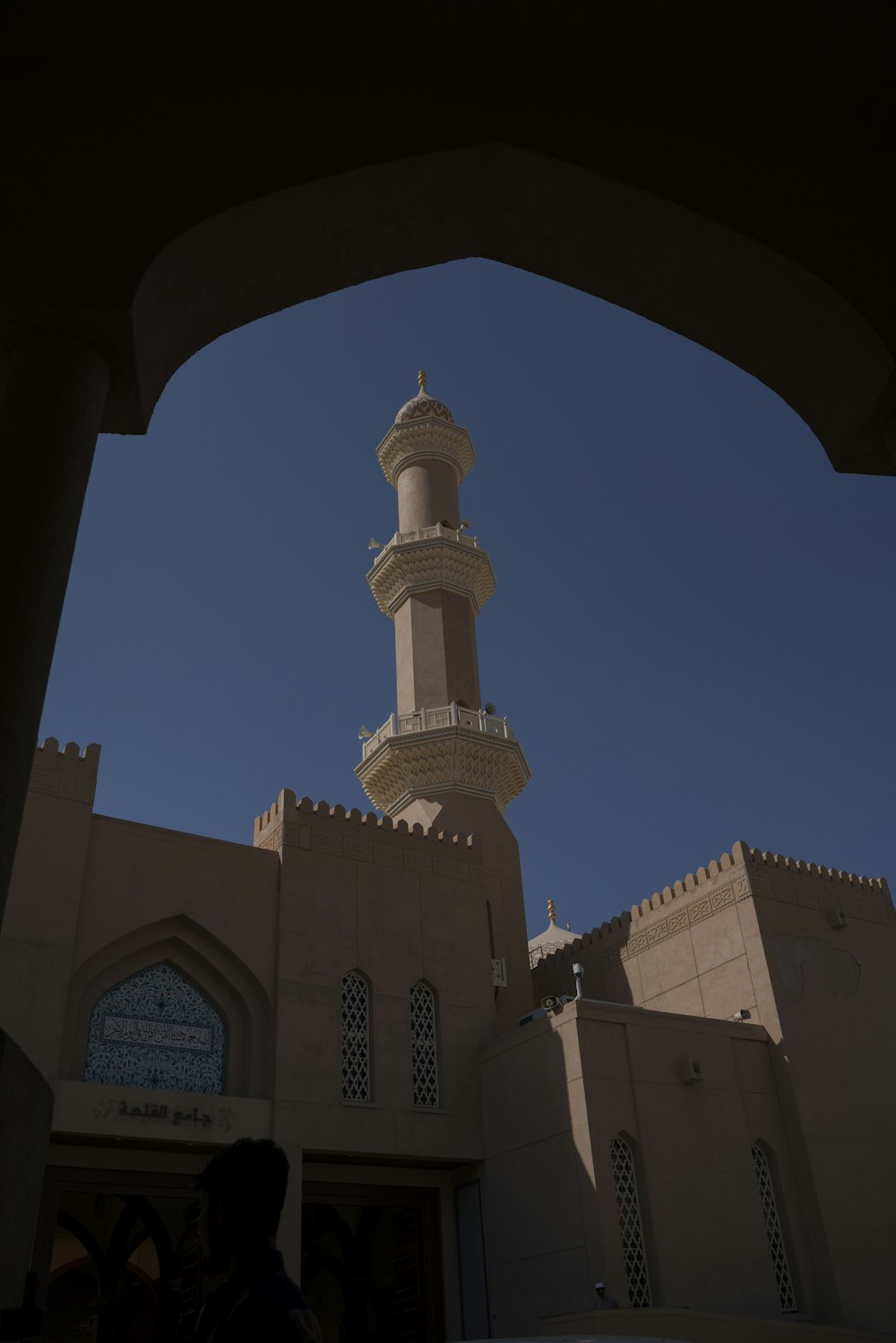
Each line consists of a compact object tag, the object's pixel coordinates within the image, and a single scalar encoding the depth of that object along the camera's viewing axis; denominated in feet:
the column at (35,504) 6.56
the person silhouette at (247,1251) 5.46
